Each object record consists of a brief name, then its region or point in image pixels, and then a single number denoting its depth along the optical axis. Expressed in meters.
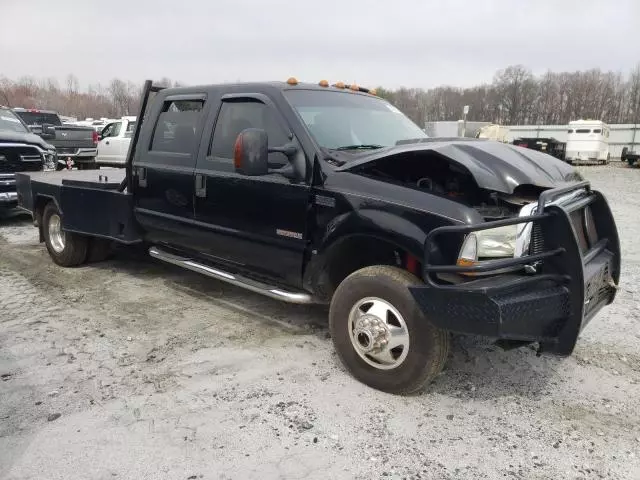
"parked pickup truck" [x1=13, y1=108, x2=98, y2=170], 16.47
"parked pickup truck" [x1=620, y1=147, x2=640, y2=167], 32.59
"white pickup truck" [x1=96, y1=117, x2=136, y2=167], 17.11
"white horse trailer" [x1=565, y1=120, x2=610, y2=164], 34.06
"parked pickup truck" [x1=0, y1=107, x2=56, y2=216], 9.29
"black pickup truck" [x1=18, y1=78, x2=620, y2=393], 3.00
